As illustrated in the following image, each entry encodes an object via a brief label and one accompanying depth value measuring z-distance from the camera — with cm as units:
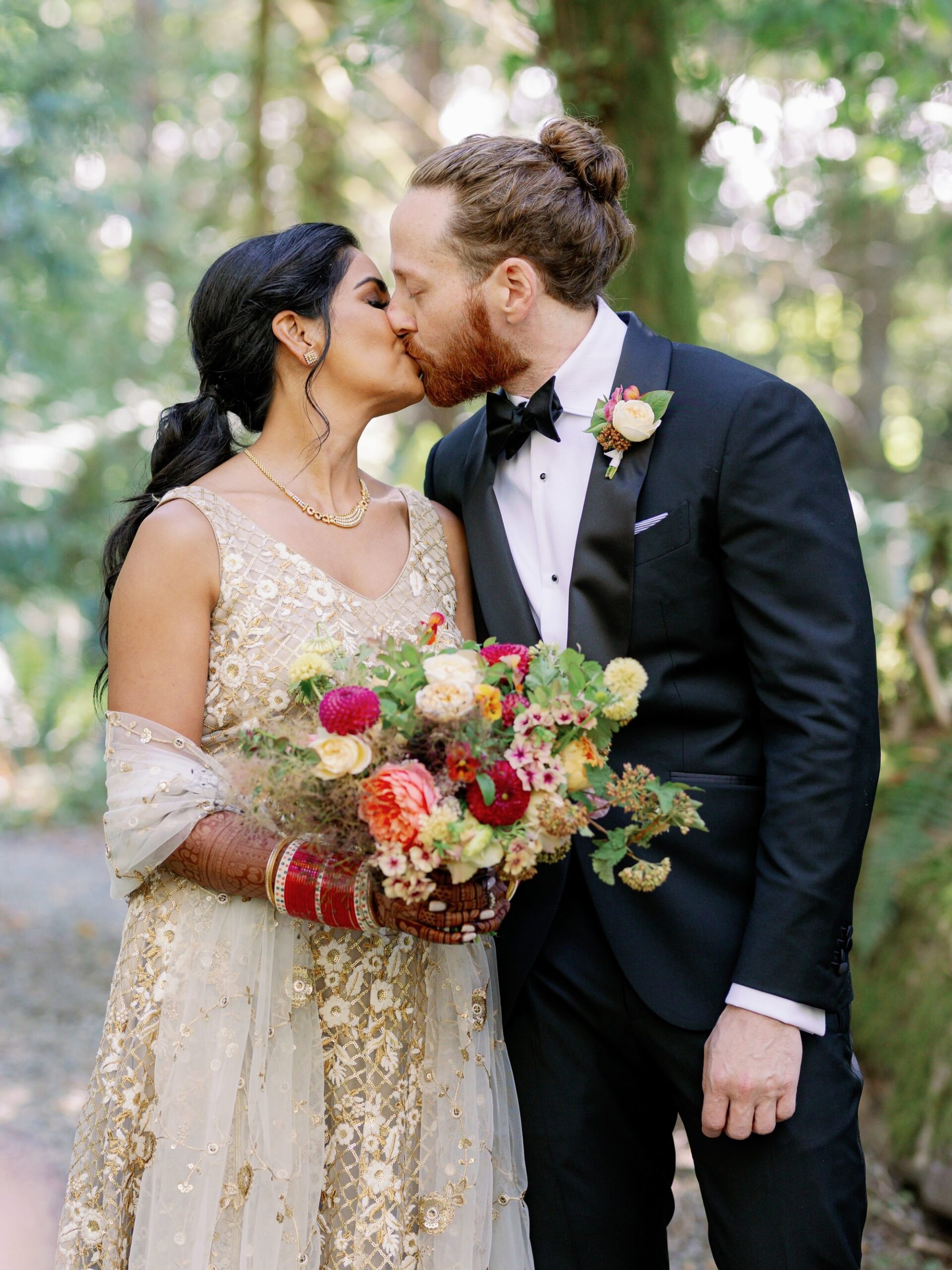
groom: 207
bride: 206
